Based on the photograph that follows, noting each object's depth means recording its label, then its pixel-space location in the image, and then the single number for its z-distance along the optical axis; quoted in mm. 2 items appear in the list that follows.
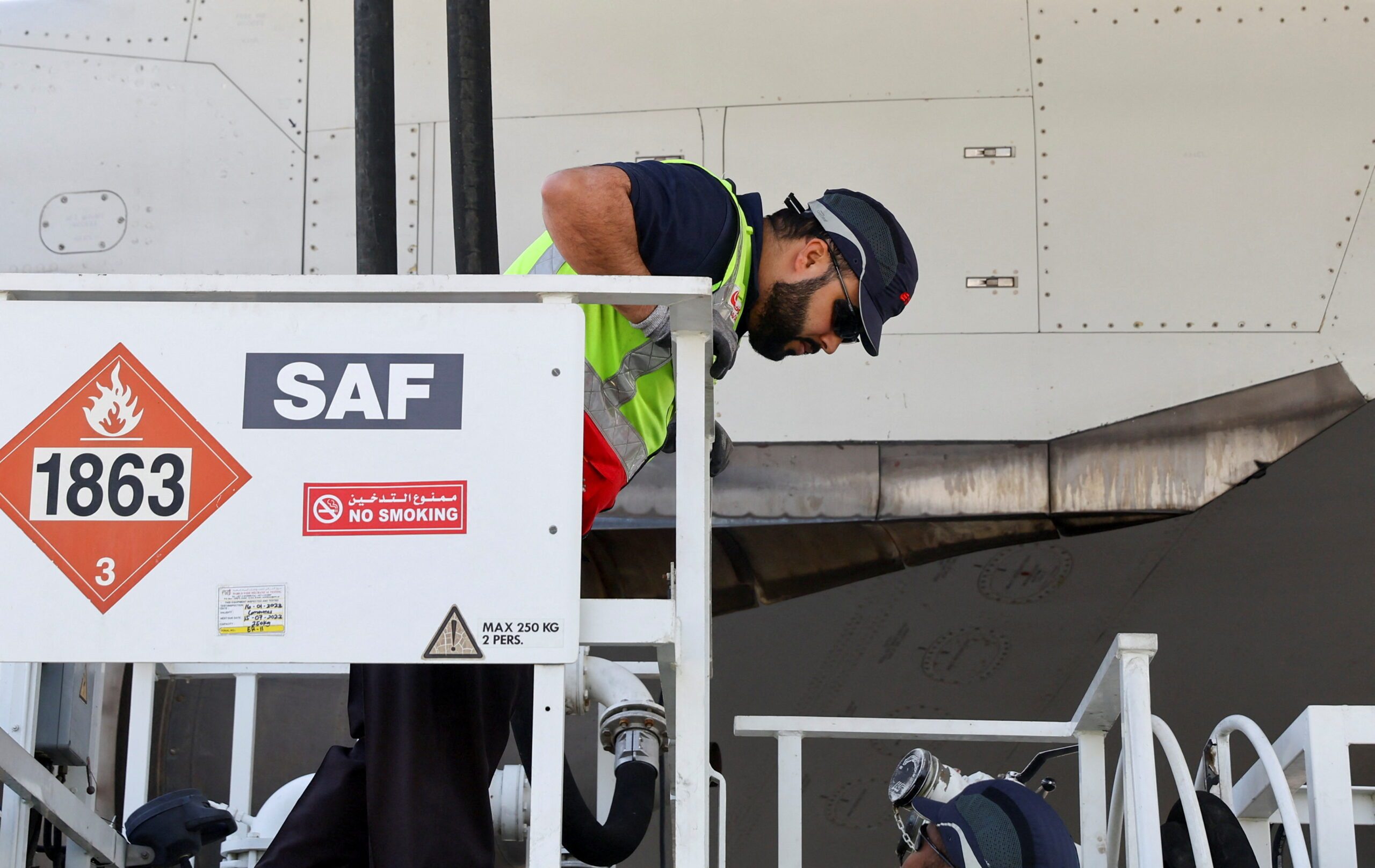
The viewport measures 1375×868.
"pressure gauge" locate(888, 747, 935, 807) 5523
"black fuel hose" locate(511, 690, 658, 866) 5414
